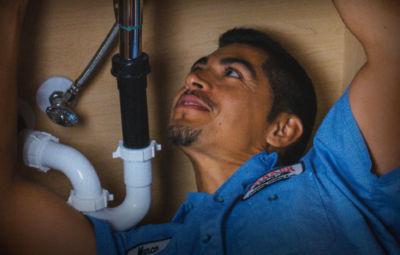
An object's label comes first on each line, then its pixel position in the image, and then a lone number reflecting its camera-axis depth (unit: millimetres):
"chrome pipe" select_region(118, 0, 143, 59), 1333
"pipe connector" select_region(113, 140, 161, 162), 1430
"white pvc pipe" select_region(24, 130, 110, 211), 1423
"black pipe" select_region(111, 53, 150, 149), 1382
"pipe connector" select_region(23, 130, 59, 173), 1428
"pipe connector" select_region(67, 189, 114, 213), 1432
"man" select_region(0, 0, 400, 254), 1330
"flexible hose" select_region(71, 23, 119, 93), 1431
